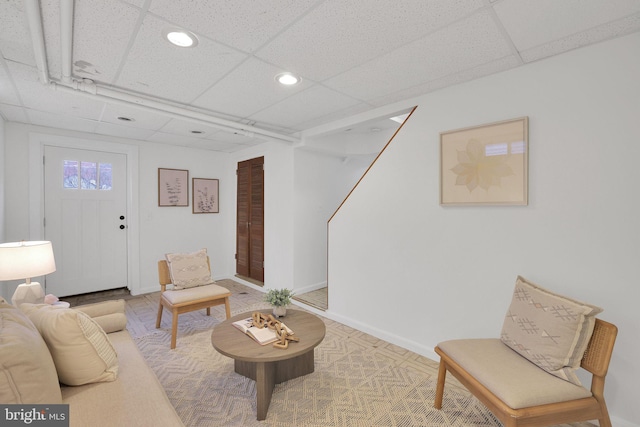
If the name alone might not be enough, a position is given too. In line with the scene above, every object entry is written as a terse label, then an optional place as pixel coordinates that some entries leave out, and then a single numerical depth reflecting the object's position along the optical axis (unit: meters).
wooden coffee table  1.77
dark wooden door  4.50
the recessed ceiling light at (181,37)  1.63
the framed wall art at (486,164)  2.00
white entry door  3.74
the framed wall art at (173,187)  4.45
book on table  1.93
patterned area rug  1.76
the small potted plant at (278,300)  2.28
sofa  0.96
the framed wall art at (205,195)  4.85
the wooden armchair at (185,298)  2.69
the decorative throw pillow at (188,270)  3.01
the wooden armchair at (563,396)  1.30
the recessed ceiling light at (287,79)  2.17
